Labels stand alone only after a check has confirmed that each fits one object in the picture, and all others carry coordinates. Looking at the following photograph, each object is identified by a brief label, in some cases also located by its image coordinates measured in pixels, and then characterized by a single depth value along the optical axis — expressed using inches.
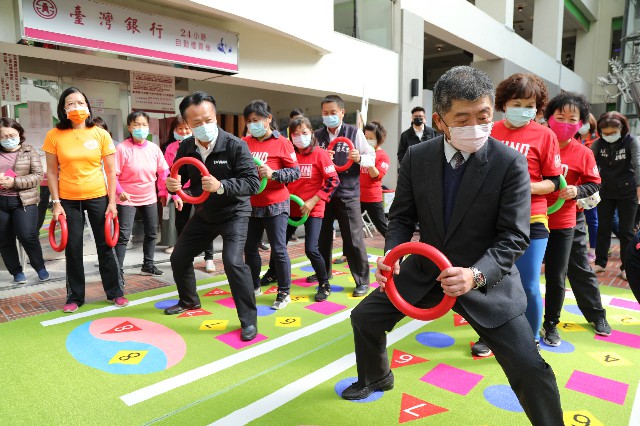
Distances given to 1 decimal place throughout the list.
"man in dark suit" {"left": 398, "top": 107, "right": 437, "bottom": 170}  296.8
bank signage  213.8
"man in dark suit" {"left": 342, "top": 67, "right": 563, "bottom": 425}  75.5
